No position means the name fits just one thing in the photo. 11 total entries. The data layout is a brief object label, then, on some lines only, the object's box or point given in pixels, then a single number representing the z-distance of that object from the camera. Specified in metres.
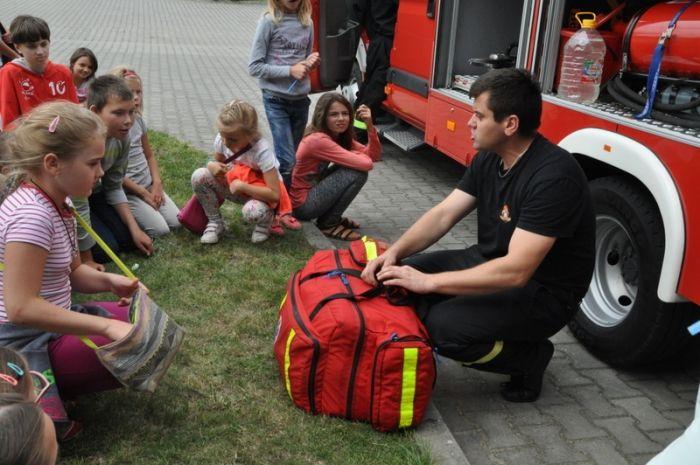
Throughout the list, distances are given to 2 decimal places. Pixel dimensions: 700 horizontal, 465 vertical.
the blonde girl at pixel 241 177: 4.23
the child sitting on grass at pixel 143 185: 4.55
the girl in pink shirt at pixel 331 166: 4.67
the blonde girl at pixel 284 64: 4.89
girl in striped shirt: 2.28
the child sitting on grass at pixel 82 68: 5.52
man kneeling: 2.70
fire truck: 2.89
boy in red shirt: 4.48
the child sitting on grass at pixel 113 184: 3.77
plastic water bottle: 3.73
